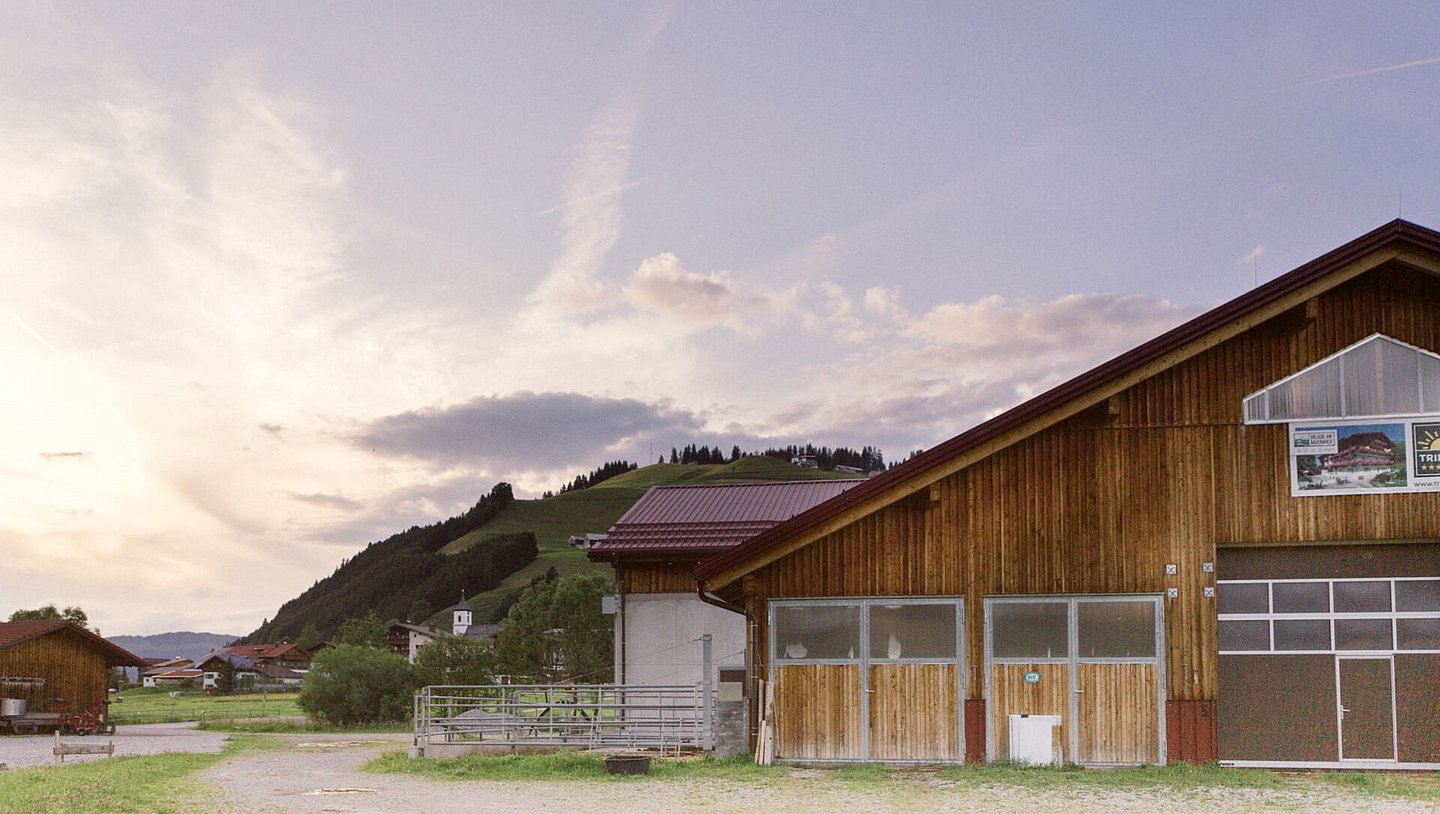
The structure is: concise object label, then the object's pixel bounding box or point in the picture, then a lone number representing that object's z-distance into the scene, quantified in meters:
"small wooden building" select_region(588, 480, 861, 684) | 28.97
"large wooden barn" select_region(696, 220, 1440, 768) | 19.20
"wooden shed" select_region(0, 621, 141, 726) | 43.66
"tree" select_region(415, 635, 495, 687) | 46.19
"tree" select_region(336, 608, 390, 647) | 72.00
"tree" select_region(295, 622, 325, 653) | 142.00
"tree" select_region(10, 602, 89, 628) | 85.44
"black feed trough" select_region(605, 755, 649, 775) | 19.59
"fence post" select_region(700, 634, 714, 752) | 21.55
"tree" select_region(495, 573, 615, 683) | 52.50
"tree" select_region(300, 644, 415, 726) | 44.72
